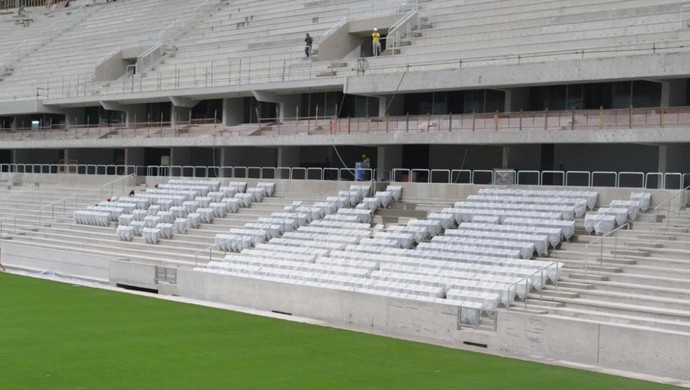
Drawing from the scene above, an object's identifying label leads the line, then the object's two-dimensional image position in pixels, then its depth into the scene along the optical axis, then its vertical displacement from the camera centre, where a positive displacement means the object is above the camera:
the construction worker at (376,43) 36.78 +4.16
